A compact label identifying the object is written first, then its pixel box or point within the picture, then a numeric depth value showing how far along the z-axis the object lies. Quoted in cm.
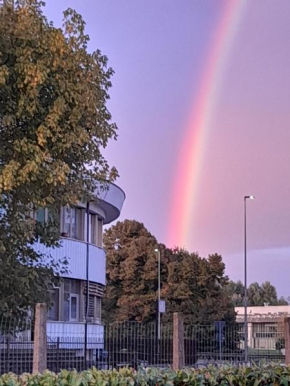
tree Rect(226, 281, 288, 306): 12119
